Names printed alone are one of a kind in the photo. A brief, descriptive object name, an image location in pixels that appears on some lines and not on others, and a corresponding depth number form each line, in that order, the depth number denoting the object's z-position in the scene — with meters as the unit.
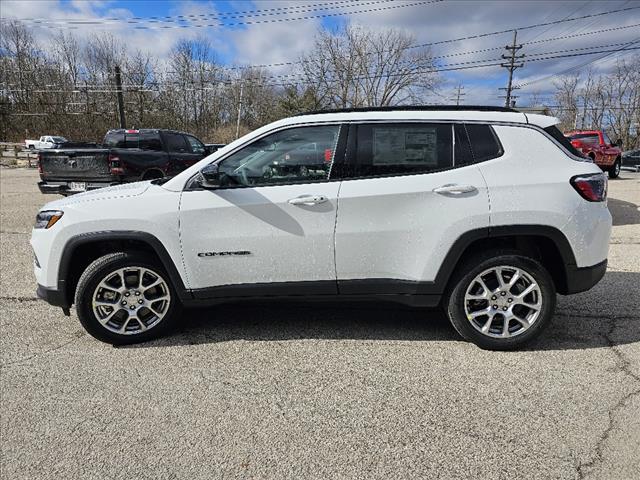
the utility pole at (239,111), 51.69
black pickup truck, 8.90
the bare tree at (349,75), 47.38
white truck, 31.68
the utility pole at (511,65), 46.80
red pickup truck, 18.30
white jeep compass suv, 3.31
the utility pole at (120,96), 35.47
